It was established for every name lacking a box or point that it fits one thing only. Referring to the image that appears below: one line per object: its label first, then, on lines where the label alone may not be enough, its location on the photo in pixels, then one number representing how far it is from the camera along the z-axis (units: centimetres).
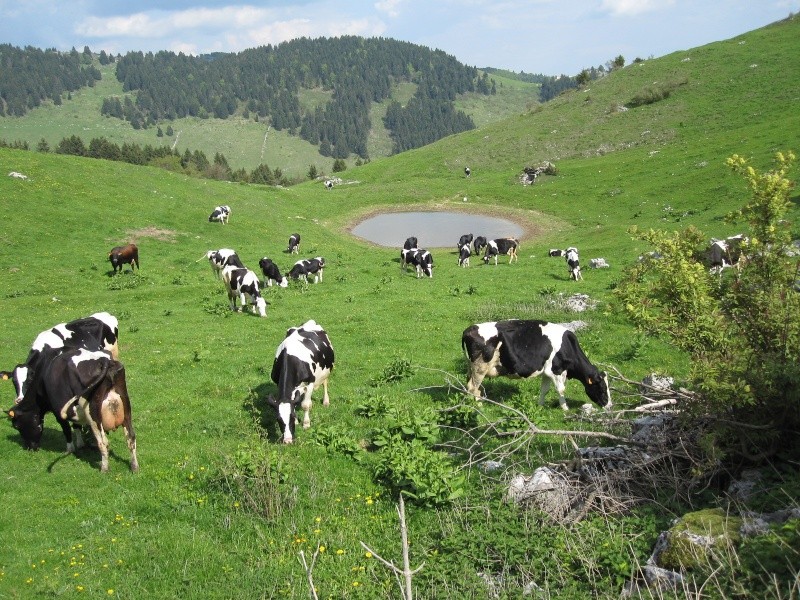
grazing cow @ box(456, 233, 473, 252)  4303
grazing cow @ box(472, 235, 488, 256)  4497
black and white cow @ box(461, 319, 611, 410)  1441
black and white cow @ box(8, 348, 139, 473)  1141
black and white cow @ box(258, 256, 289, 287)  3158
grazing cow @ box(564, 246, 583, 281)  3031
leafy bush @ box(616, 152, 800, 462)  774
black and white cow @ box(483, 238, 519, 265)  4002
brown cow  3272
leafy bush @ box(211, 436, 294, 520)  943
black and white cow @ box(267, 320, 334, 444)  1251
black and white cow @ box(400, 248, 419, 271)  3581
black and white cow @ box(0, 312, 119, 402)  1420
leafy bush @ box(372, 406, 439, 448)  1137
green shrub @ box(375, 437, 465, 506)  940
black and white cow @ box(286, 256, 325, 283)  3306
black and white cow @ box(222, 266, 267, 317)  2509
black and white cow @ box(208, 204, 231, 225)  4509
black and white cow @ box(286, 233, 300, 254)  4106
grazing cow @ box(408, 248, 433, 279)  3441
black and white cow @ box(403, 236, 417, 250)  4076
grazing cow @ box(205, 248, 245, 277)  3225
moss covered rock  669
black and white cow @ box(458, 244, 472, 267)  4003
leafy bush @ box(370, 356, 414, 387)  1644
